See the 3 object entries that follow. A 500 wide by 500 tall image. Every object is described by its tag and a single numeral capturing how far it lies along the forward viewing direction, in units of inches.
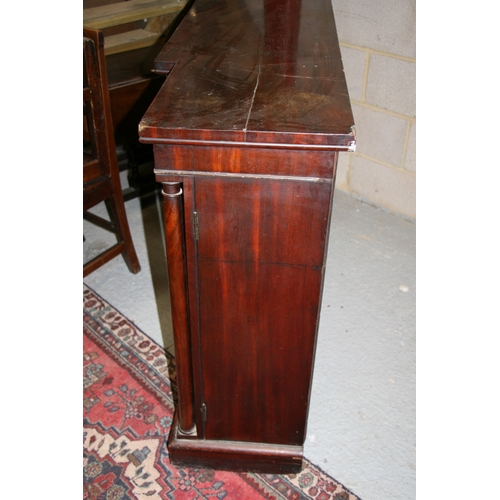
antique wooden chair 71.9
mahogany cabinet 41.0
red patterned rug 58.4
